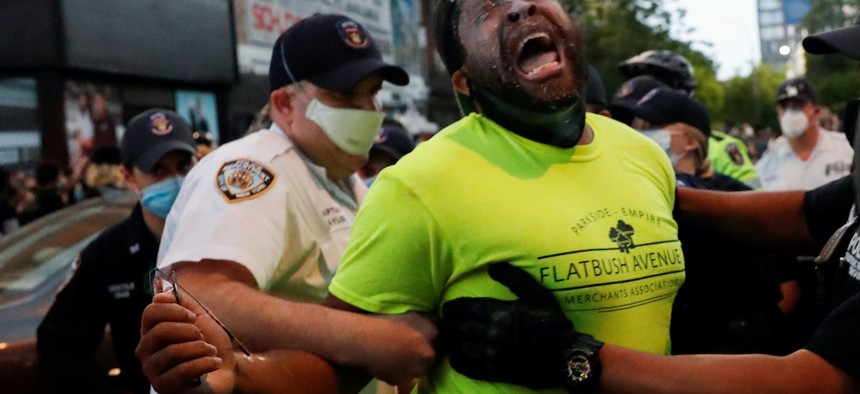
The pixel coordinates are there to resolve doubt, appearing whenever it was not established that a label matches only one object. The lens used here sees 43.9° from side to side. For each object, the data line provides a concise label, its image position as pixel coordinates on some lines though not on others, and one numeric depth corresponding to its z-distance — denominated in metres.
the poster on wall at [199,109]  18.66
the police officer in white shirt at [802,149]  7.14
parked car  4.62
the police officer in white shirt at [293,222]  2.13
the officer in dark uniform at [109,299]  4.08
